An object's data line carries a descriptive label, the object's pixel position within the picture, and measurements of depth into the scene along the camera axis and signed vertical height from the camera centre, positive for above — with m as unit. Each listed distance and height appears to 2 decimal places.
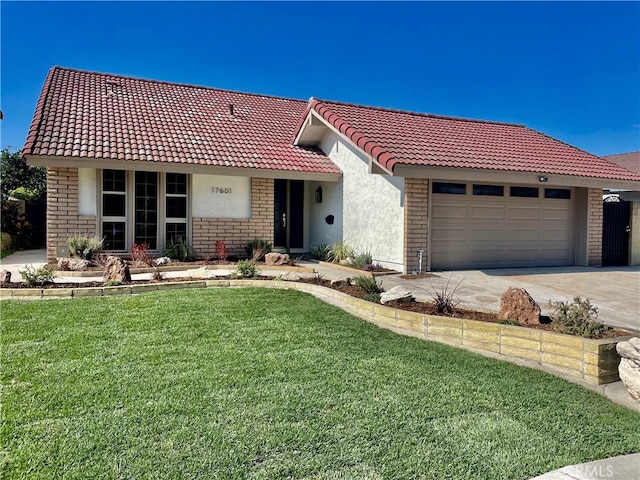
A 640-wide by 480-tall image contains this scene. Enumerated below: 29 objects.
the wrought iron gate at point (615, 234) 13.99 +0.01
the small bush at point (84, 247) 11.16 -0.57
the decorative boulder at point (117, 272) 8.59 -0.92
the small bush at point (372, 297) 6.80 -1.08
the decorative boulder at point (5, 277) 8.12 -1.00
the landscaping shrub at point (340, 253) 12.84 -0.71
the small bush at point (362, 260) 11.84 -0.85
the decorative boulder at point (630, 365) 4.15 -1.30
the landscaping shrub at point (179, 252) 12.28 -0.72
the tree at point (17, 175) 22.67 +2.66
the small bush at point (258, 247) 12.97 -0.59
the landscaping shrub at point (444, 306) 6.24 -1.11
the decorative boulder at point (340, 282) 8.19 -1.01
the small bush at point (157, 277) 8.95 -1.07
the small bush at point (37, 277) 7.98 -0.99
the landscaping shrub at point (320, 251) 13.82 -0.73
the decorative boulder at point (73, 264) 10.09 -0.93
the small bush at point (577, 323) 4.90 -1.05
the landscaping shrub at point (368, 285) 7.53 -0.97
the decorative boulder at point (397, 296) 6.68 -1.02
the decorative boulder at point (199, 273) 9.79 -1.09
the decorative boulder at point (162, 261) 11.34 -0.92
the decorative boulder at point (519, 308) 5.59 -1.00
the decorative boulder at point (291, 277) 9.02 -1.03
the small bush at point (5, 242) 15.64 -0.67
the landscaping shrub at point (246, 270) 9.25 -0.90
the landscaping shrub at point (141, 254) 11.09 -0.76
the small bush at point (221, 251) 12.55 -0.69
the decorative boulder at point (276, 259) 11.77 -0.84
